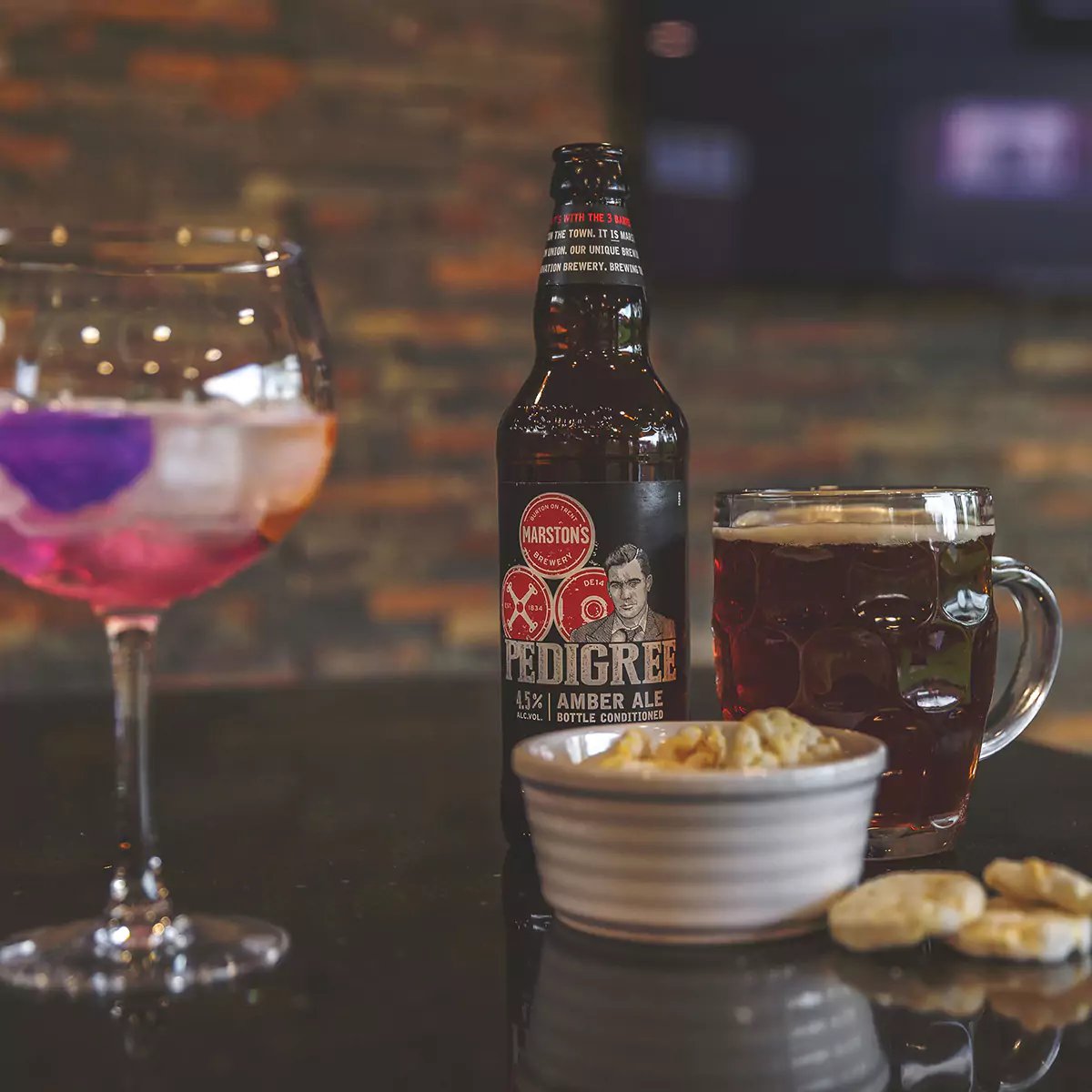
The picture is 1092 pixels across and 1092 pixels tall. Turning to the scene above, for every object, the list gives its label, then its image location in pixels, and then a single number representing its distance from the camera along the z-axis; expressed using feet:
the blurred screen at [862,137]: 8.86
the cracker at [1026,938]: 2.20
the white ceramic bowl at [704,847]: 2.26
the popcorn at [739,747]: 2.34
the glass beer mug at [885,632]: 2.63
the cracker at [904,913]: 2.21
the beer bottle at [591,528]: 2.64
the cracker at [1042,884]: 2.25
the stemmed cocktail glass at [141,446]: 2.25
